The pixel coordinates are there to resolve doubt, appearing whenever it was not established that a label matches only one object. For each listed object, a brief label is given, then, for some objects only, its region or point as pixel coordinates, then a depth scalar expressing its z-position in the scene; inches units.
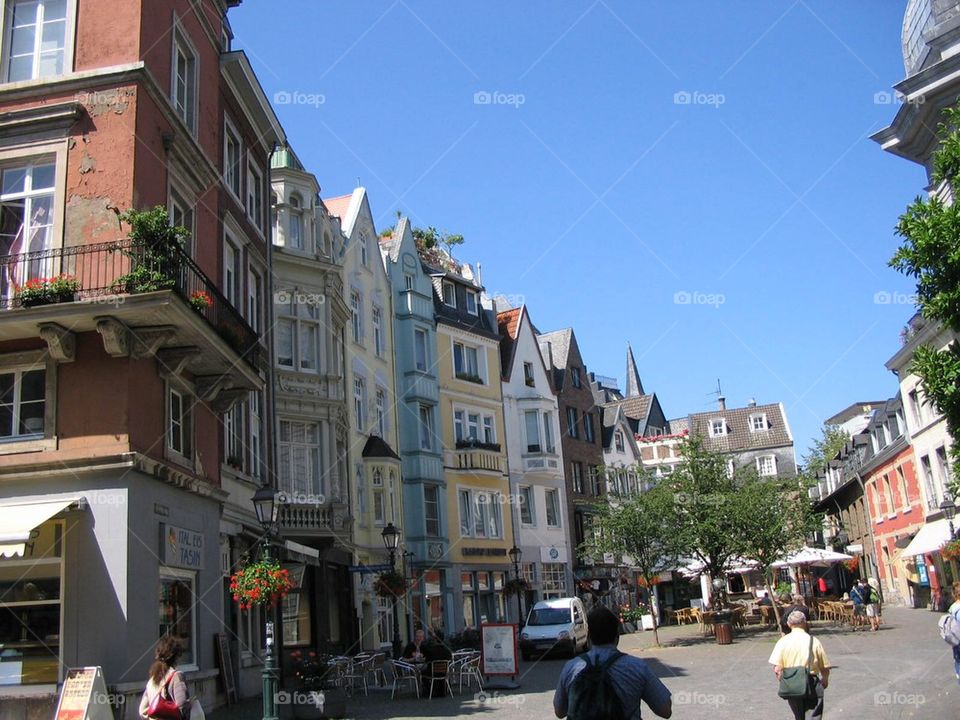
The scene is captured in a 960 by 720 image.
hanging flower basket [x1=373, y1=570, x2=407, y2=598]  1035.9
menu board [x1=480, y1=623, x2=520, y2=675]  777.4
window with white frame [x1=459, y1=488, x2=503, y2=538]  1566.2
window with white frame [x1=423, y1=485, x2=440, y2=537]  1460.4
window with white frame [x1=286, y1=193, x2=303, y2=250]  1127.0
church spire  4037.9
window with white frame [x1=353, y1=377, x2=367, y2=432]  1293.1
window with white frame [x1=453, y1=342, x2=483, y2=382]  1668.3
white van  1131.3
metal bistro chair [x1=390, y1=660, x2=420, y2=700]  757.9
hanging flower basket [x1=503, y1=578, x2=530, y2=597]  1531.7
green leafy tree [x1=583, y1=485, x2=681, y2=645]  1263.5
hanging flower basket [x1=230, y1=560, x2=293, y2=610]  562.3
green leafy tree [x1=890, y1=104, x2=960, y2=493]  508.4
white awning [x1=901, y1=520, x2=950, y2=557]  1177.4
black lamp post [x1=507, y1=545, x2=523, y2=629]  1471.5
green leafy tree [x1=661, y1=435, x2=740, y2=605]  1250.6
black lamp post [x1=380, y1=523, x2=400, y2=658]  940.0
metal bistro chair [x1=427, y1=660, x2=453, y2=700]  736.3
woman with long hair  339.0
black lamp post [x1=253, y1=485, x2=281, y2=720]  504.4
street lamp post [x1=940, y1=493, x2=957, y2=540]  1149.7
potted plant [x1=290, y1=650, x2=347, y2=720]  600.7
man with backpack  214.1
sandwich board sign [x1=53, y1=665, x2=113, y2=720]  485.4
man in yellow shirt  379.2
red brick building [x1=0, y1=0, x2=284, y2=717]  543.2
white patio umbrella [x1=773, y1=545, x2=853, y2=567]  1439.5
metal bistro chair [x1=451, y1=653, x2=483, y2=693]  768.8
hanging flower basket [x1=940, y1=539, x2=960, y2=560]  808.9
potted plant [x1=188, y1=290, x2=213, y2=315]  608.6
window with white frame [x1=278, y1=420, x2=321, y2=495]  1034.2
